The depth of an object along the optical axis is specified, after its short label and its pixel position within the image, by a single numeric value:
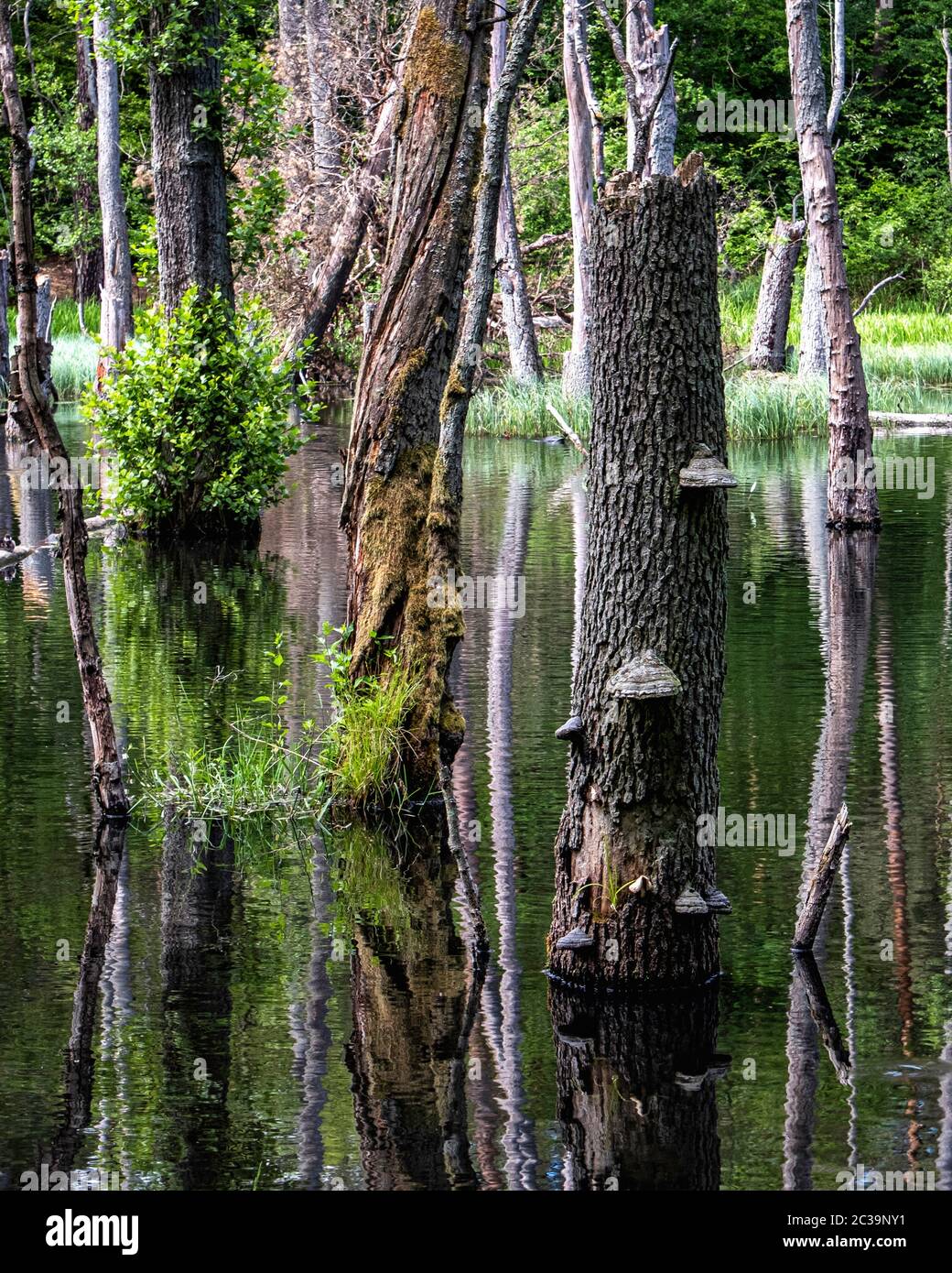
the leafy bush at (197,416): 17.75
